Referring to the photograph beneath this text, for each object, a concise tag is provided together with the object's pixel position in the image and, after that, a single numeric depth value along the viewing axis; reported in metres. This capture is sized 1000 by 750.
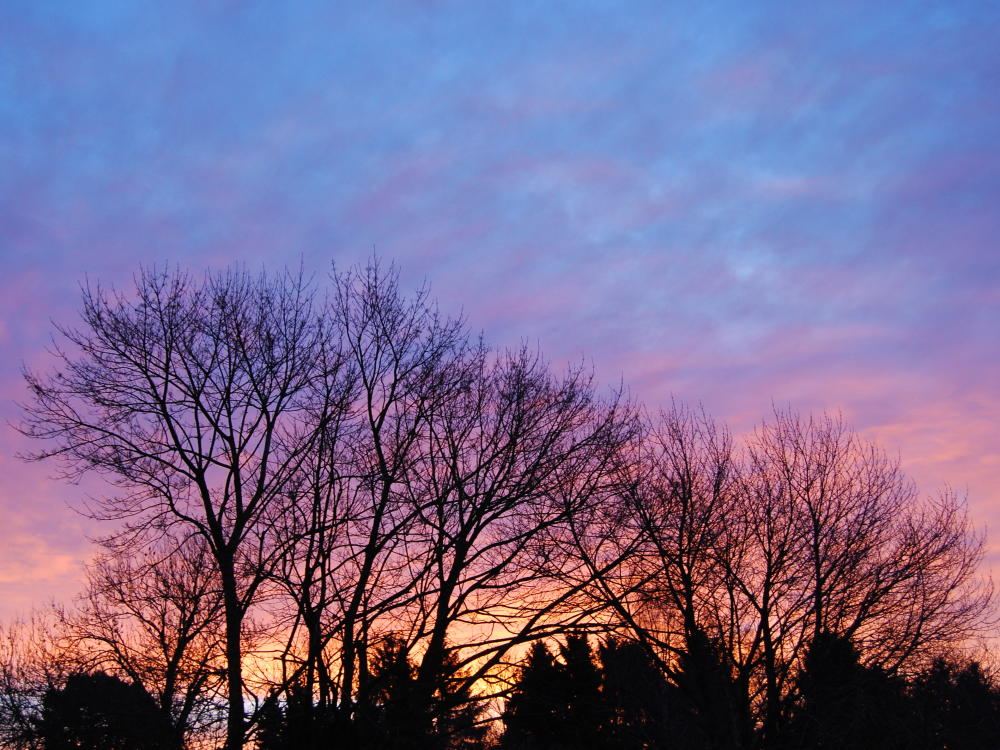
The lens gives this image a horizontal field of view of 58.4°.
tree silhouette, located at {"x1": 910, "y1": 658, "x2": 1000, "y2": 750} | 22.11
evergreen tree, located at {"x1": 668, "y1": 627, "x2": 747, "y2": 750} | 21.33
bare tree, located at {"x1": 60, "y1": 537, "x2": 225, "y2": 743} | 15.09
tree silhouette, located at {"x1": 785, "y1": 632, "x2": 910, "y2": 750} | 20.28
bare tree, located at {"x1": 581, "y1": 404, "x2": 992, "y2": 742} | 21.70
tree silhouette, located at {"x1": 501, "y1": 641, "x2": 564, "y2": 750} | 14.20
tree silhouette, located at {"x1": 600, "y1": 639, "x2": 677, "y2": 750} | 22.42
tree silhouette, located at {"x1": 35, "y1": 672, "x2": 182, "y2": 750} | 15.15
